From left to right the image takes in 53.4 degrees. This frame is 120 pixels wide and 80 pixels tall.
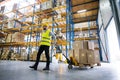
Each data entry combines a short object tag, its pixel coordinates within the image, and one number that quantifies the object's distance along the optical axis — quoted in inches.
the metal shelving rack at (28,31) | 407.8
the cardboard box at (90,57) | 192.6
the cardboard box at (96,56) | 211.6
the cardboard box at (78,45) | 204.7
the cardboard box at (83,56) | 189.9
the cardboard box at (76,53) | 193.8
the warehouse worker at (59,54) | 341.8
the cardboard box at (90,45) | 203.5
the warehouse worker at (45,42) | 155.7
